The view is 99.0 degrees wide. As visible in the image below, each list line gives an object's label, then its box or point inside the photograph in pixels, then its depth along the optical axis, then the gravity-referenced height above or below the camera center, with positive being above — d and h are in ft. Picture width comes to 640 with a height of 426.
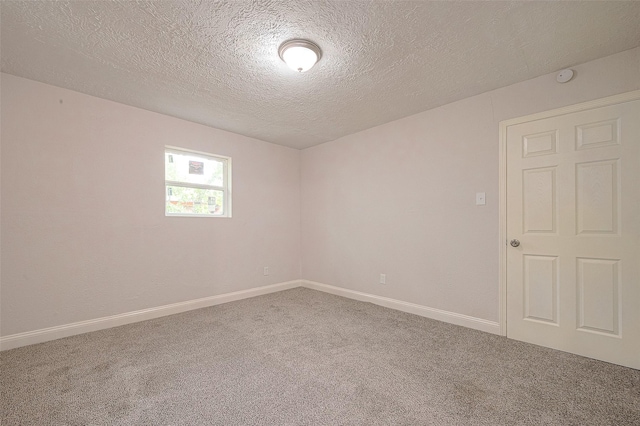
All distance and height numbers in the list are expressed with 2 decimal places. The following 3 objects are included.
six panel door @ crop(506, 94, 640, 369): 7.05 -0.55
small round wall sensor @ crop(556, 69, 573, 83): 7.81 +3.95
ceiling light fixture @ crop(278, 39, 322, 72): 6.73 +4.06
